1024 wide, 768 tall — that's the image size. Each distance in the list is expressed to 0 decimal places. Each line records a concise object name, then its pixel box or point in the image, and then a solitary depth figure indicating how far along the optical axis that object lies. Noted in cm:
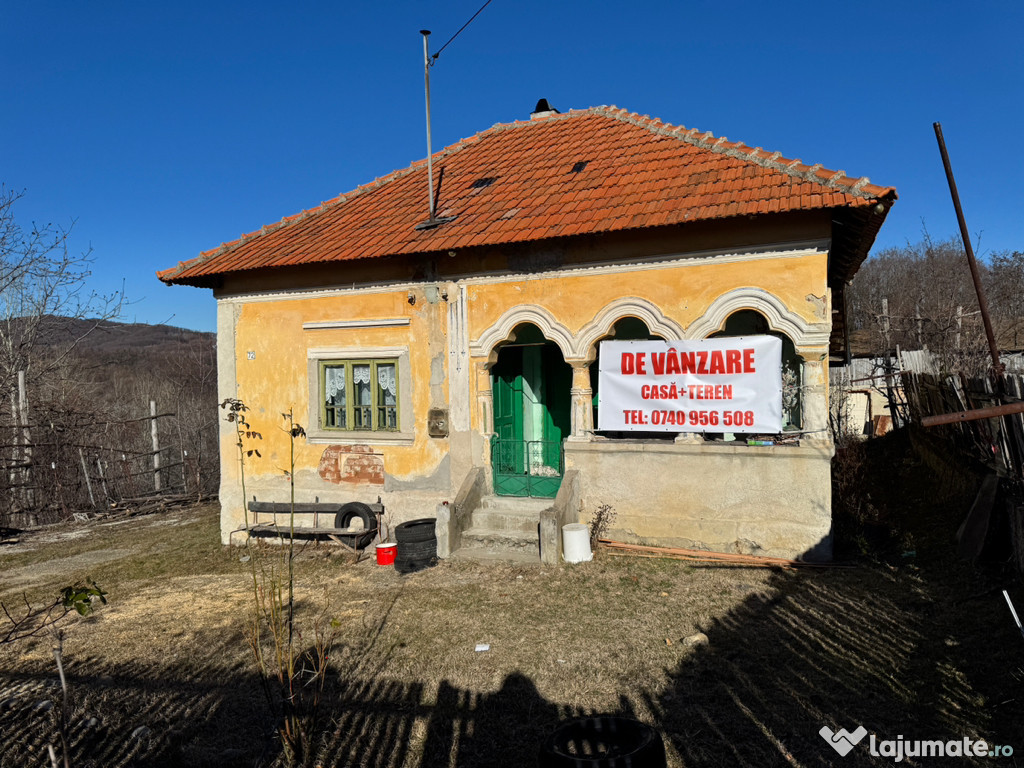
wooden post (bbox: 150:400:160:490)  1585
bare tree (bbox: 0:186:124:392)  1528
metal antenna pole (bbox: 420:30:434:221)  1025
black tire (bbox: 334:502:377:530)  1038
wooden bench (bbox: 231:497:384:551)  1029
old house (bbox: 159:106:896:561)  844
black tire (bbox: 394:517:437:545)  900
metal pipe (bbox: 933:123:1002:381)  726
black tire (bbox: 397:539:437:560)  900
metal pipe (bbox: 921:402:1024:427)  475
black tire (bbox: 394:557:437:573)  900
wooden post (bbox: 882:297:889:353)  2389
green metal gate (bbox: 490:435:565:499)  1034
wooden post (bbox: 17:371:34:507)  1340
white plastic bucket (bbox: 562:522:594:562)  872
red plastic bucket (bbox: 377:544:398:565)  938
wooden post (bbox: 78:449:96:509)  1426
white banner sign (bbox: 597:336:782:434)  856
